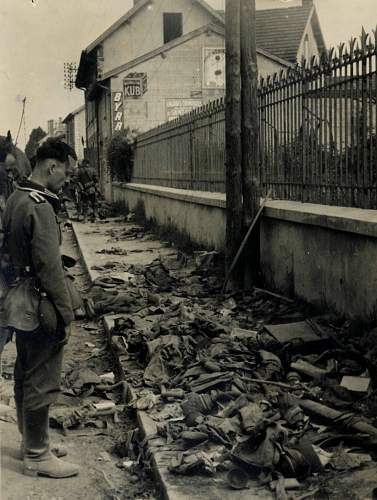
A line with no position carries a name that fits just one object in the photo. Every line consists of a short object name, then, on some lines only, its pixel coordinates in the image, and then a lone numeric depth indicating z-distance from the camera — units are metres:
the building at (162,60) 29.17
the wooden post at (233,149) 9.25
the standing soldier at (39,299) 4.42
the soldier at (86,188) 23.90
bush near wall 26.33
